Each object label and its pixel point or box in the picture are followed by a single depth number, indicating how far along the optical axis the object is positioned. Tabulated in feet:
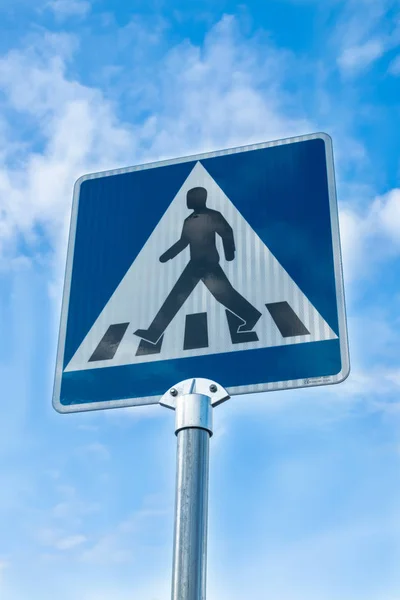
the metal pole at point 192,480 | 8.69
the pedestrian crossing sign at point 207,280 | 9.63
